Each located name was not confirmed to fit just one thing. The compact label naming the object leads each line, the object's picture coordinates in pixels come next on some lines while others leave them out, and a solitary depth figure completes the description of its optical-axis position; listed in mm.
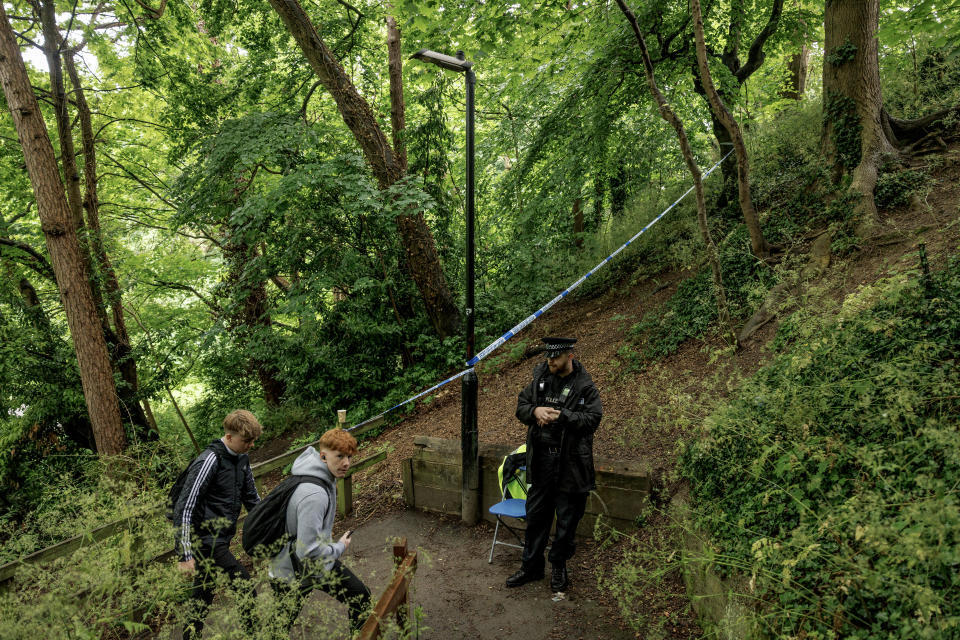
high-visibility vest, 4797
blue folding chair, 4660
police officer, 4168
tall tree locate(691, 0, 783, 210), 8742
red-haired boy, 2826
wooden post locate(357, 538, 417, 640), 2441
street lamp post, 5375
